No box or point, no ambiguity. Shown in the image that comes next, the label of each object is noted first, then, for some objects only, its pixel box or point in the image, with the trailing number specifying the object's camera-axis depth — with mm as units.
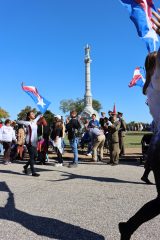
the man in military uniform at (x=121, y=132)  9240
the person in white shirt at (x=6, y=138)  8422
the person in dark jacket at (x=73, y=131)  7602
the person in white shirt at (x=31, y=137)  5918
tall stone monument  48826
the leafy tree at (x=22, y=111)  52891
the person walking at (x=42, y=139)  8018
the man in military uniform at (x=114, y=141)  7582
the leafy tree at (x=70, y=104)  70636
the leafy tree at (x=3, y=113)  61003
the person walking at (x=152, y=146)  2046
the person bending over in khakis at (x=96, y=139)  8484
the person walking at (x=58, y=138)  7569
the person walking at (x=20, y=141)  9019
